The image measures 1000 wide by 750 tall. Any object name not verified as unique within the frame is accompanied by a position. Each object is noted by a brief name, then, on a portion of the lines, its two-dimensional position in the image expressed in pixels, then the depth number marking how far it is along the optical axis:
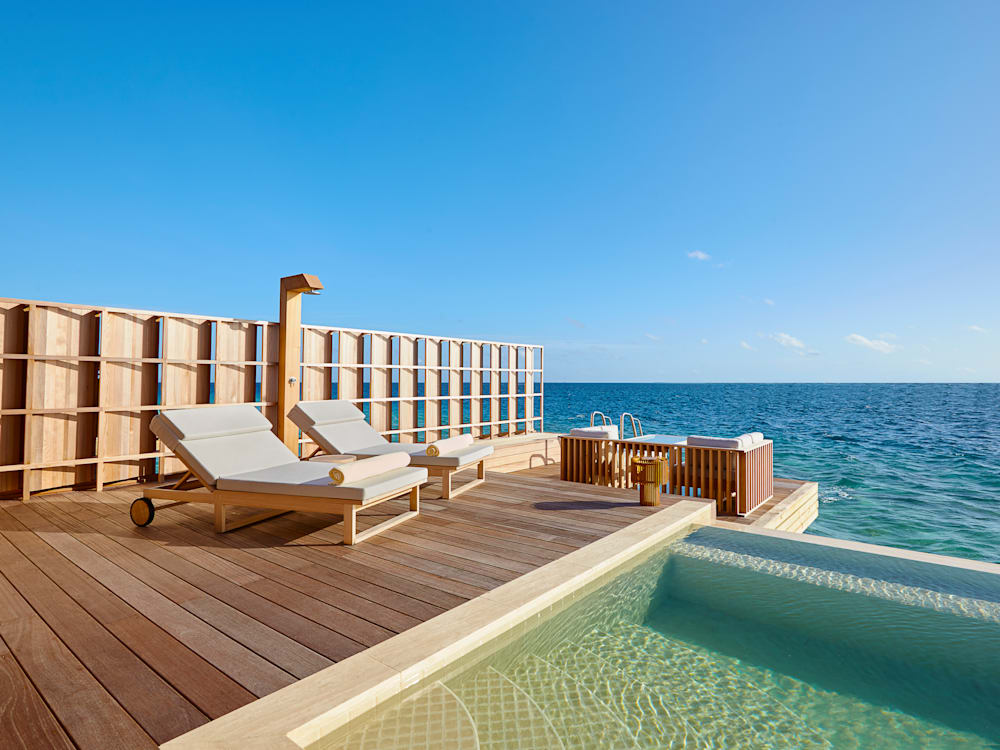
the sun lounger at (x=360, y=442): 4.22
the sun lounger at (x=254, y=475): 3.06
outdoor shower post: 5.52
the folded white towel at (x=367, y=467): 2.99
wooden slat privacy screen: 4.22
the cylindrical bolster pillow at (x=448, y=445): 4.23
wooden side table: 4.08
